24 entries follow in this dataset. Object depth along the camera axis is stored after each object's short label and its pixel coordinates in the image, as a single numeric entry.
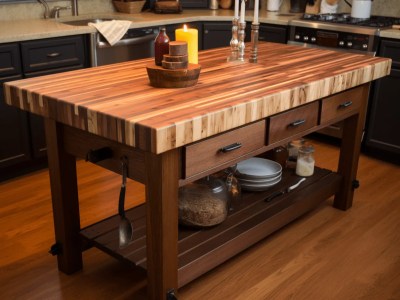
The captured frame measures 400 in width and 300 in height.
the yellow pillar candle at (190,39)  2.04
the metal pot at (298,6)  4.46
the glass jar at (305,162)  2.84
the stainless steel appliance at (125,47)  3.45
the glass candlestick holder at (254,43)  2.44
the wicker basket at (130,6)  4.21
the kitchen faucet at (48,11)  3.83
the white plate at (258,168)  2.61
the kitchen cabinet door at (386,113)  3.43
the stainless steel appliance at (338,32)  3.54
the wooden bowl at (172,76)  1.90
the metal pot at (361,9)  3.93
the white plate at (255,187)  2.60
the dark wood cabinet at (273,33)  4.00
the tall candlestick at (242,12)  2.30
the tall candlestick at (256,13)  2.38
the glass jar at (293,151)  3.04
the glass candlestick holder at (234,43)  2.43
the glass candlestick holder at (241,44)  2.43
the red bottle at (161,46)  1.98
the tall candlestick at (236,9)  2.31
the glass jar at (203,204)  2.19
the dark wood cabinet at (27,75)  3.03
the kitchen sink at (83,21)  3.82
